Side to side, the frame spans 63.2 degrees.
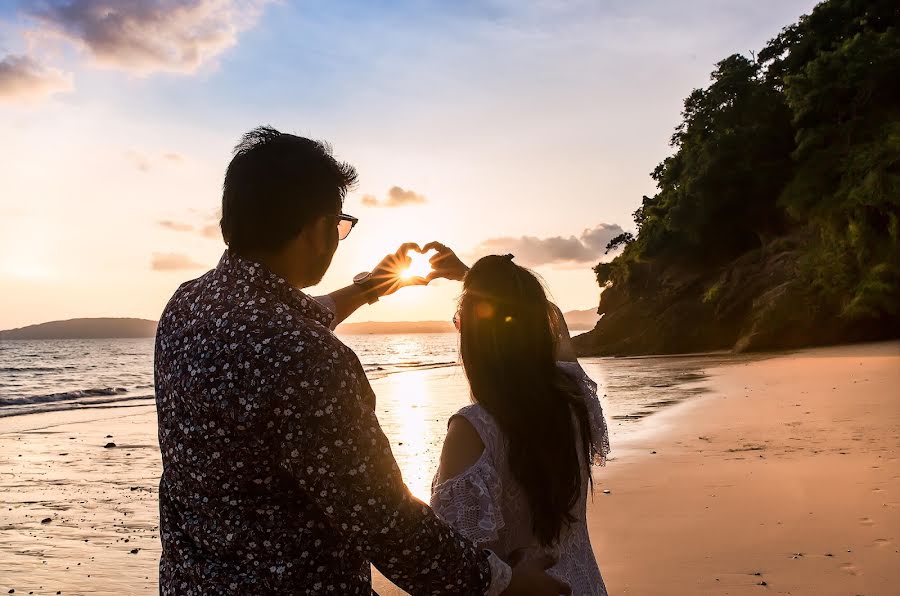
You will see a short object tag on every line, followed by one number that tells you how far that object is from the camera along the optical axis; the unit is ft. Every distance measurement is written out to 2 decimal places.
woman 6.97
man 4.68
